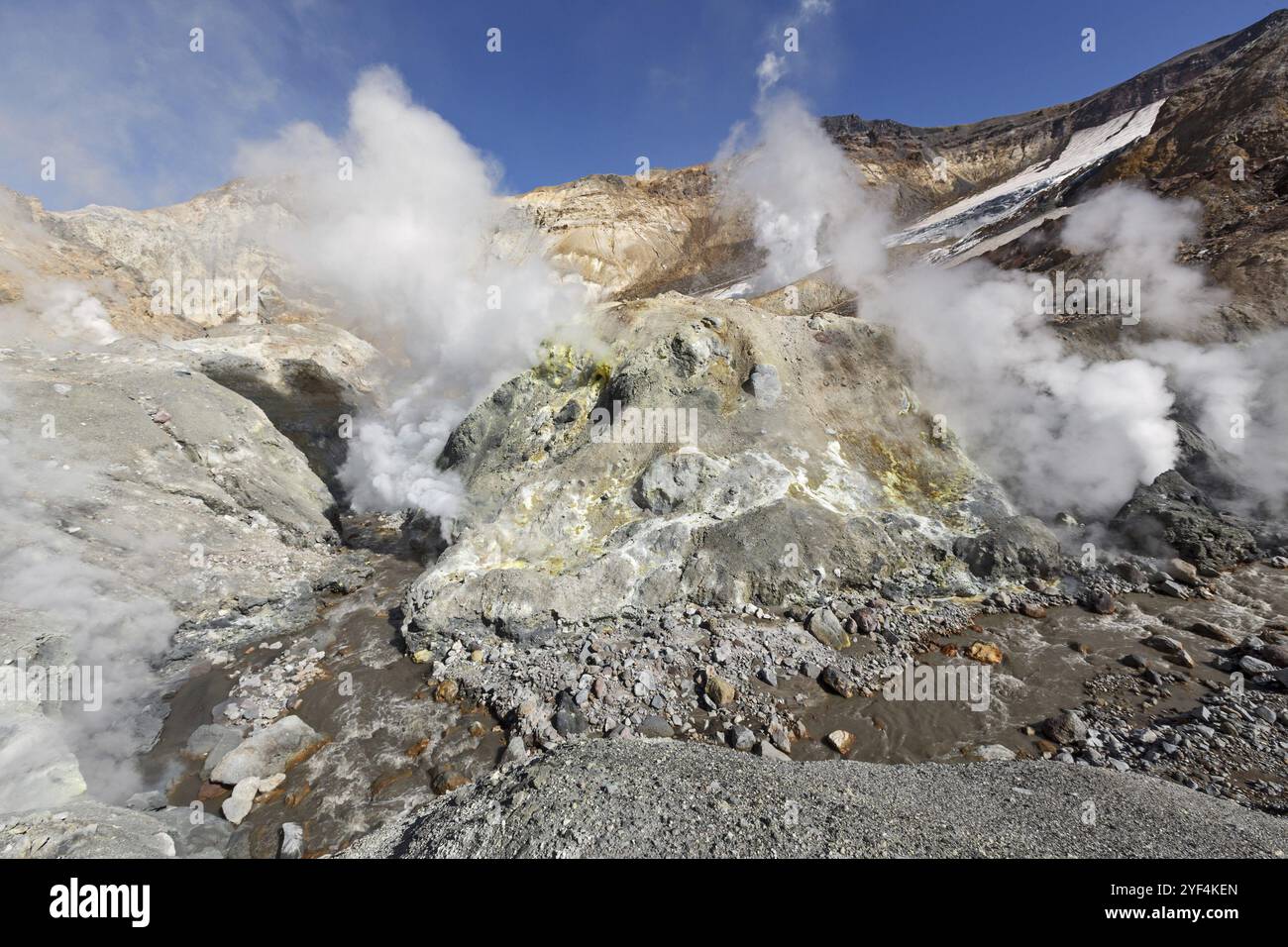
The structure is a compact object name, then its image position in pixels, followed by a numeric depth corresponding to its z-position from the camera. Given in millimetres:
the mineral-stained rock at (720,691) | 8953
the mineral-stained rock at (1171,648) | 9320
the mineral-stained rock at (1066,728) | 7910
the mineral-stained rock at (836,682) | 9258
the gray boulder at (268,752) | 7656
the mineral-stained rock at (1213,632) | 9859
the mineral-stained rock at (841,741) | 8125
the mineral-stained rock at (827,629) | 10500
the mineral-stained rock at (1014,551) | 12414
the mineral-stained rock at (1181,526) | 12352
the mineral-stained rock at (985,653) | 10008
